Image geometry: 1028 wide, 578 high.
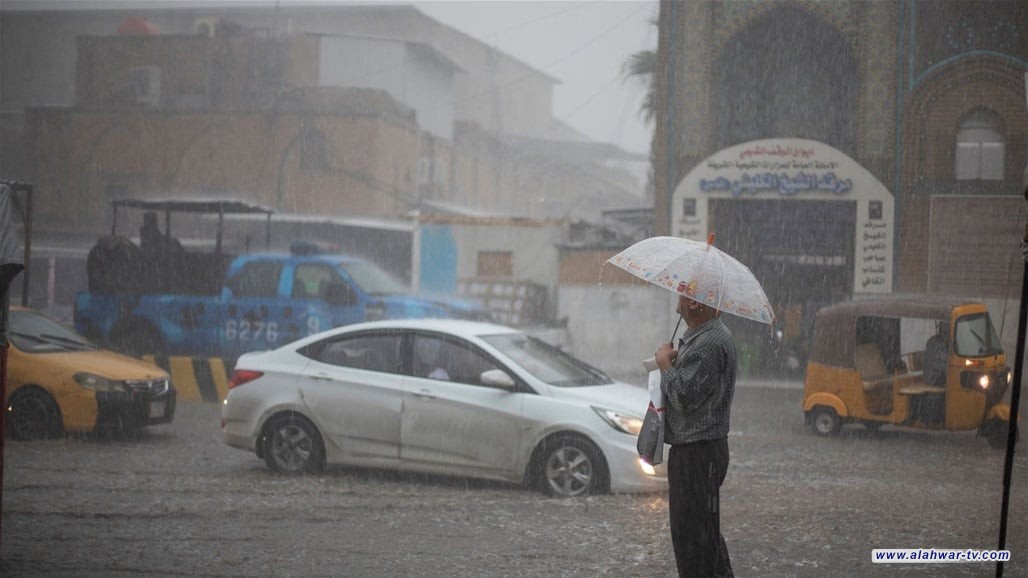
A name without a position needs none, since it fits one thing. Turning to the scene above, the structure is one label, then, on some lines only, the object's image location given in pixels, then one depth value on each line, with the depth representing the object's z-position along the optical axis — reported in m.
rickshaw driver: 13.07
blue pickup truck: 16.41
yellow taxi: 11.86
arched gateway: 24.66
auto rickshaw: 12.65
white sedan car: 9.09
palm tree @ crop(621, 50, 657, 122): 35.88
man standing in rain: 4.88
